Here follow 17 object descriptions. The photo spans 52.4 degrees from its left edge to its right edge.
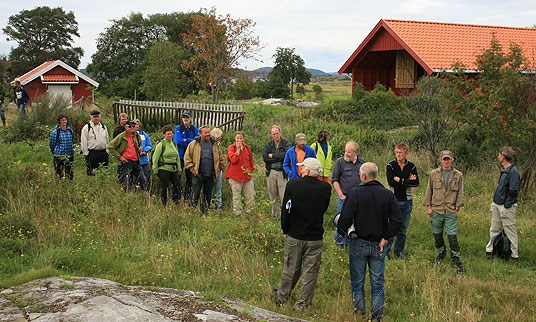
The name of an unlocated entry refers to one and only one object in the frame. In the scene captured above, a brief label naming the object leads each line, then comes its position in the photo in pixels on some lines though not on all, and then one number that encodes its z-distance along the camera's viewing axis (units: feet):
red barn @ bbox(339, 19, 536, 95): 72.49
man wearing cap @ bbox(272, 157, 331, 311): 18.69
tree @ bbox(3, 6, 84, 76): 194.39
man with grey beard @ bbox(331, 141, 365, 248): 25.99
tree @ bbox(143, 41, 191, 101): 101.65
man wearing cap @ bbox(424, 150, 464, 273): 25.00
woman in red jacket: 31.37
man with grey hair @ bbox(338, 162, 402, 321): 18.53
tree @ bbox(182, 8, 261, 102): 105.50
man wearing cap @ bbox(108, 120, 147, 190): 32.01
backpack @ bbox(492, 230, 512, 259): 26.73
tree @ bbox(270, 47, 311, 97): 137.18
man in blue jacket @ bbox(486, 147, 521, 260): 25.99
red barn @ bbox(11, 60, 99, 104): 124.16
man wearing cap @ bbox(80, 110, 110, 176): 33.14
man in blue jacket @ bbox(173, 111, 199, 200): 34.06
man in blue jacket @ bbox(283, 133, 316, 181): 28.73
